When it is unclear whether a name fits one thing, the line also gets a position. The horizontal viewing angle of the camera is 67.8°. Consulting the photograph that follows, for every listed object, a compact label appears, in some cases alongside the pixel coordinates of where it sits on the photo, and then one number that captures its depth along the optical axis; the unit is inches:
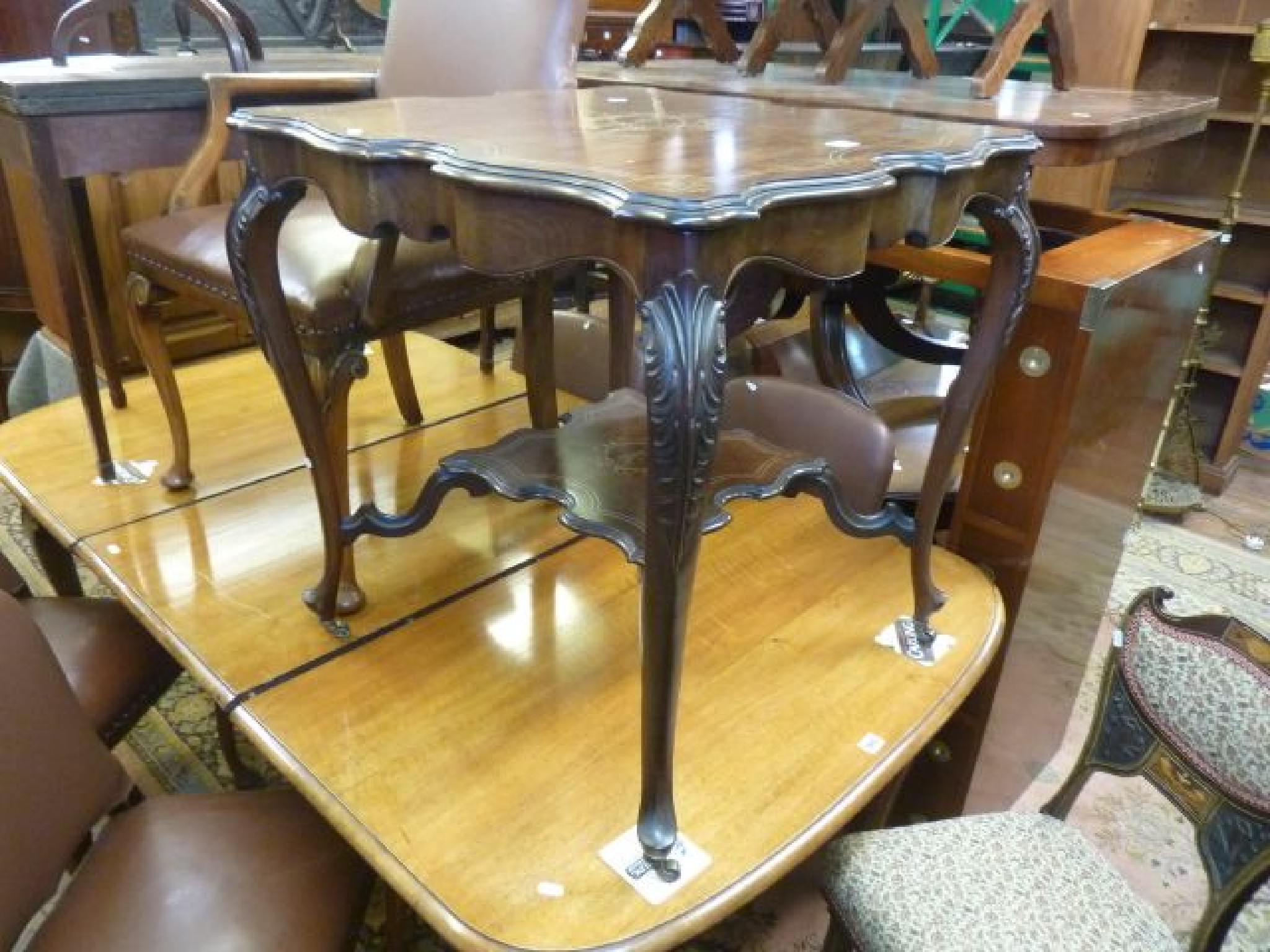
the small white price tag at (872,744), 38.7
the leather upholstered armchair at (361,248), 43.9
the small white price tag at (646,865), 31.8
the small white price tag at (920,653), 44.1
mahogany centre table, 24.7
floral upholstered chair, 34.3
